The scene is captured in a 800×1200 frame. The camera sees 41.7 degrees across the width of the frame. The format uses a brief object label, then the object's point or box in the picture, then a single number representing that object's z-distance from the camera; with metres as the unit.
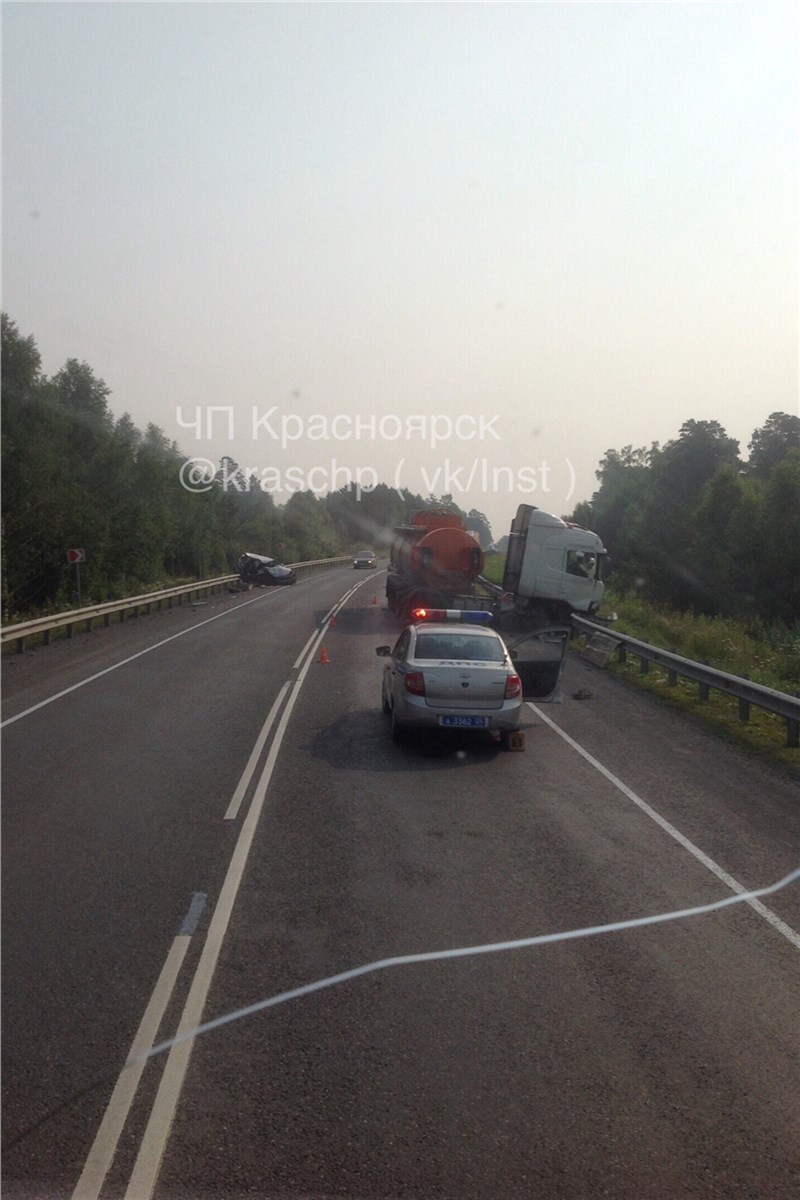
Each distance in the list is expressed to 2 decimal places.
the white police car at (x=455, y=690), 13.29
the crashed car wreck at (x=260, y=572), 63.19
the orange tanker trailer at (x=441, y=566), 33.19
